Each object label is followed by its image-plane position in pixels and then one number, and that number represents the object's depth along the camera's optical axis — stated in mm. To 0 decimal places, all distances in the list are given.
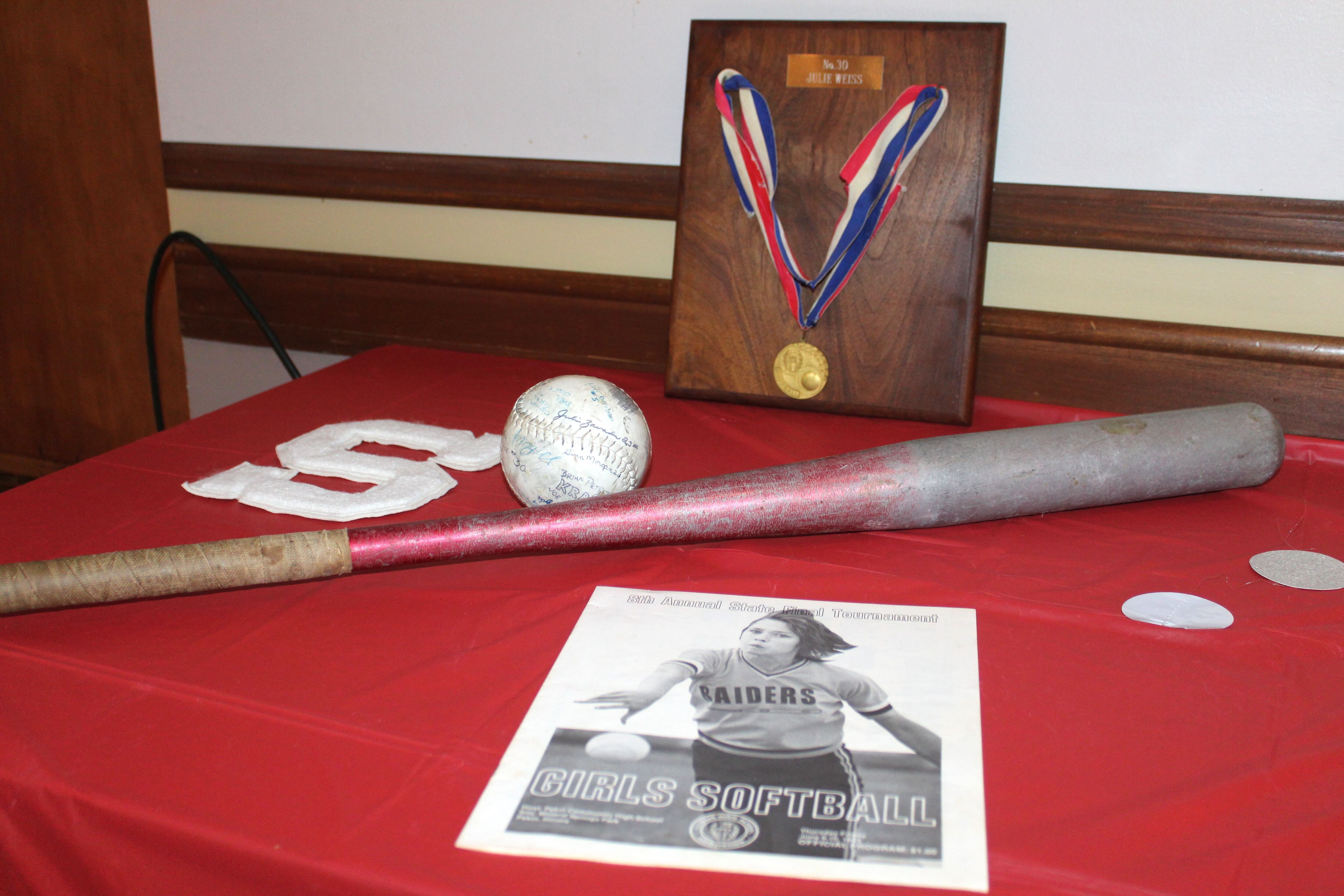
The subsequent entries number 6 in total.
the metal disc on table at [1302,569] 956
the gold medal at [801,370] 1431
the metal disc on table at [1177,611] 873
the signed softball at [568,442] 999
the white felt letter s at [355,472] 1088
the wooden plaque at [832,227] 1381
